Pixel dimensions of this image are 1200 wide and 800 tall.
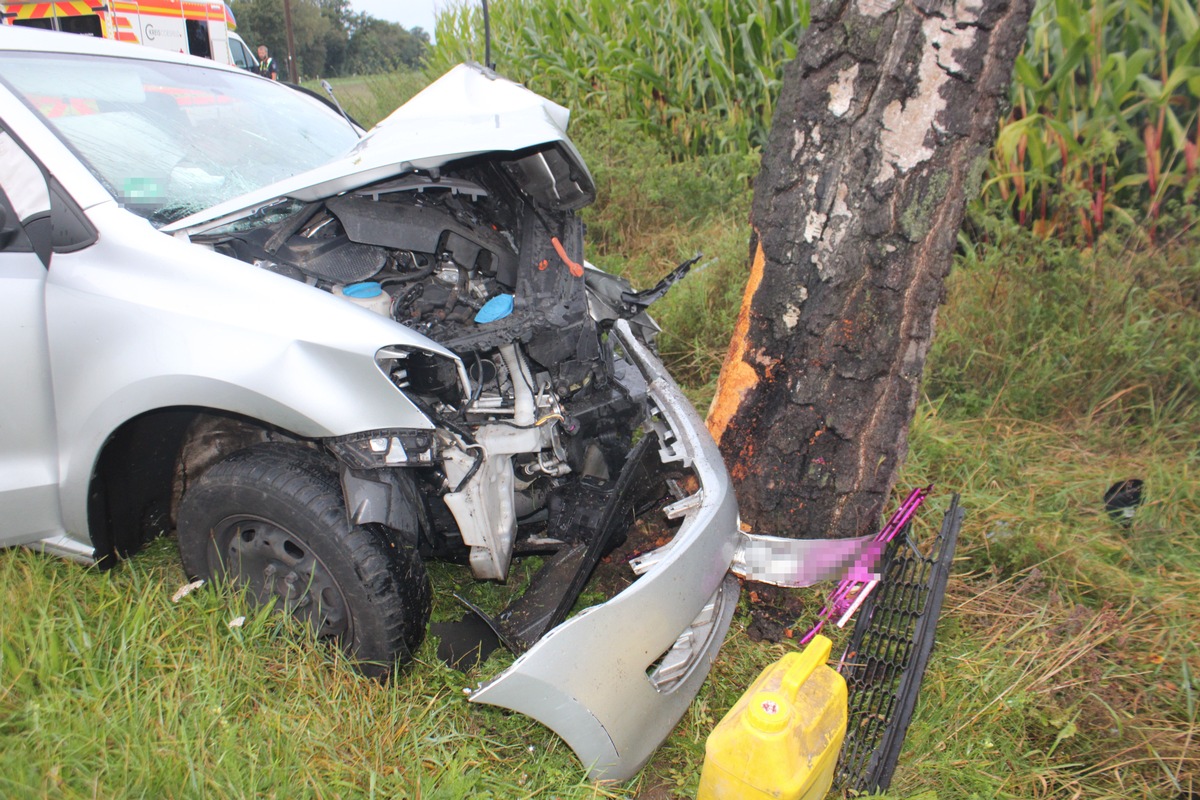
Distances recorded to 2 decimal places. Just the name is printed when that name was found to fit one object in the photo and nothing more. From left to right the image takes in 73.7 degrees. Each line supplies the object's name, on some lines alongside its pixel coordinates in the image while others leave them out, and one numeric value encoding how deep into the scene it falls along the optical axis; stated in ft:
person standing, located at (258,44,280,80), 43.86
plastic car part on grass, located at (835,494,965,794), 6.85
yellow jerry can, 5.79
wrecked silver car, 6.55
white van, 37.19
